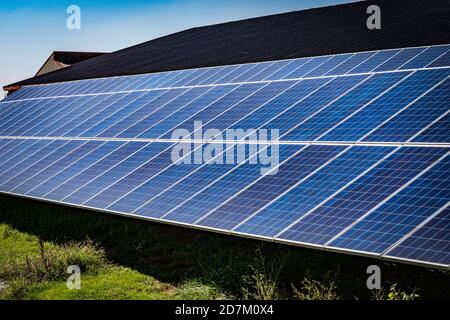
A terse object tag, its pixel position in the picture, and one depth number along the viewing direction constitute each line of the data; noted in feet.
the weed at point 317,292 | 34.40
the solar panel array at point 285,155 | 32.37
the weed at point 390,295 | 32.92
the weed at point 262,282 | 35.47
